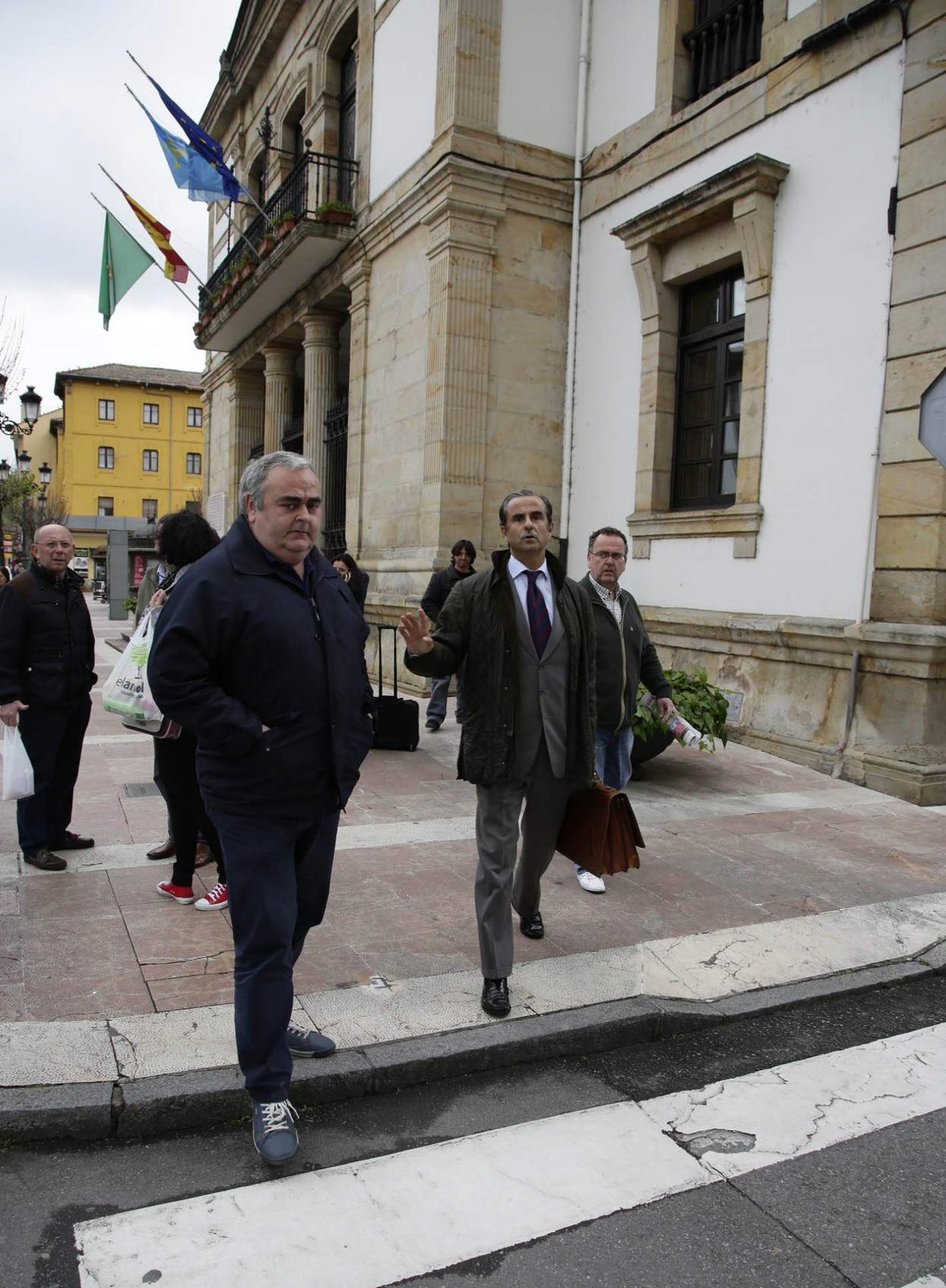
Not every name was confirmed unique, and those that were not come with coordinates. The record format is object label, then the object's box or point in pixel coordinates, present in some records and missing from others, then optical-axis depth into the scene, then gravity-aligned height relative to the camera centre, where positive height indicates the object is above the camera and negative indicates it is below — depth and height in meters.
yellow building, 63.28 +7.17
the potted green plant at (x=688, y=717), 7.26 -1.19
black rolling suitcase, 8.49 -1.54
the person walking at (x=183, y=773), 4.58 -1.11
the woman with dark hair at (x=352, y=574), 8.80 -0.19
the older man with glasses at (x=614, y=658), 5.18 -0.53
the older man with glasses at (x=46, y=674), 4.97 -0.71
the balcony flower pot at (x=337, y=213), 13.90 +5.05
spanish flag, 16.22 +5.30
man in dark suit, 3.60 -0.51
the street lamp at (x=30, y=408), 20.58 +2.97
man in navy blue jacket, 2.67 -0.47
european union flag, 13.89 +6.22
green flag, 15.96 +4.83
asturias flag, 14.27 +5.74
